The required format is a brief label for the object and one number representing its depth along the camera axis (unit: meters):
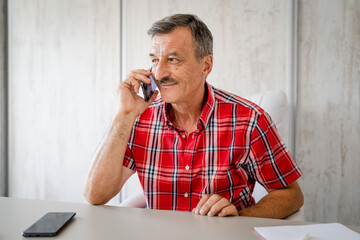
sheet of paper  0.65
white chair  1.50
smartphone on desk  0.67
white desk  0.67
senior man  1.18
